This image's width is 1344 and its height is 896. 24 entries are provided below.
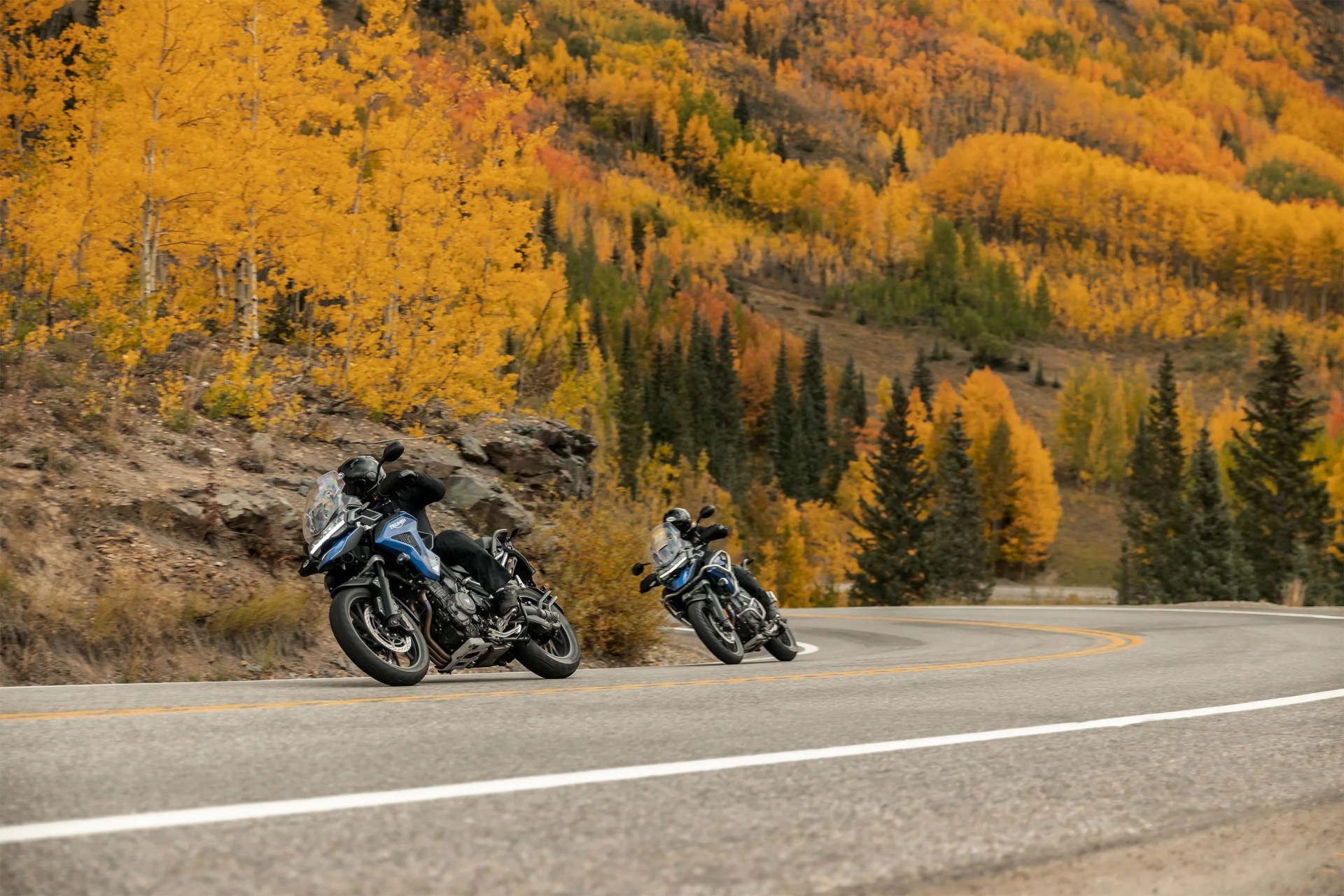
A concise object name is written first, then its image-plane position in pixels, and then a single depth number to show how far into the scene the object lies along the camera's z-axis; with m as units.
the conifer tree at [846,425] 121.07
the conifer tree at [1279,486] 59.41
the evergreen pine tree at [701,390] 113.62
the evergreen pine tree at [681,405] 108.00
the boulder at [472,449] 18.84
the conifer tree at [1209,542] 56.19
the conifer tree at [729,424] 105.75
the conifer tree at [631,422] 89.24
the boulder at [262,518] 12.72
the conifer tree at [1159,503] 62.44
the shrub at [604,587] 13.89
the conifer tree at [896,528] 60.38
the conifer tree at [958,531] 63.38
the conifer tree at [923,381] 123.81
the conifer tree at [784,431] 116.19
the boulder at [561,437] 20.25
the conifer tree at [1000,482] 84.44
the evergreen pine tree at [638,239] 174.75
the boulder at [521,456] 19.30
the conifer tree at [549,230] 113.52
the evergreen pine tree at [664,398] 114.44
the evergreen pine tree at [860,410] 135.16
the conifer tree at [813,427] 116.08
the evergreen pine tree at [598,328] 124.85
